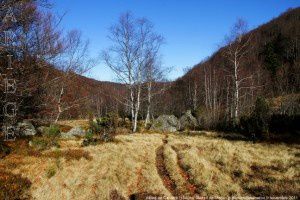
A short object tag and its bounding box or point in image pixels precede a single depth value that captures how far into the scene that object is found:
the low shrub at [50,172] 12.20
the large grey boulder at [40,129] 22.59
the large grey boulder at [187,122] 34.53
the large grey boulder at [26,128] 19.82
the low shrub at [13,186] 10.27
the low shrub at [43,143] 16.43
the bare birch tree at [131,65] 29.09
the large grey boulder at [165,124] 32.12
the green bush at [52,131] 17.50
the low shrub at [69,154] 14.26
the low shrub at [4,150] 14.18
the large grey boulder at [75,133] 23.45
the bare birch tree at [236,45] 30.87
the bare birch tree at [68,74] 27.51
